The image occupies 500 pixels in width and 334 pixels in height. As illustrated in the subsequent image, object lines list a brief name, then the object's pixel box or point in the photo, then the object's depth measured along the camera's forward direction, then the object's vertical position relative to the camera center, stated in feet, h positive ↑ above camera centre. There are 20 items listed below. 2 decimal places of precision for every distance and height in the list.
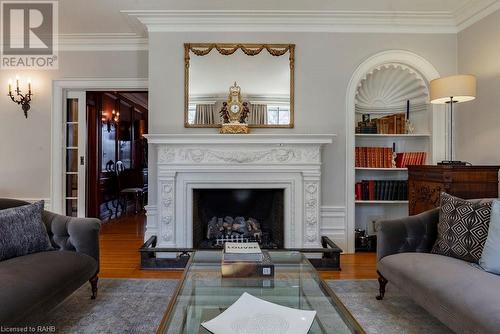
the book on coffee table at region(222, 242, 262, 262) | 6.34 -1.81
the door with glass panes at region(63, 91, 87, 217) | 14.26 +0.34
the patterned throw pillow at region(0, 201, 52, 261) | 6.47 -1.47
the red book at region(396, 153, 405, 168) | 12.55 +0.21
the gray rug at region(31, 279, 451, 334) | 6.48 -3.34
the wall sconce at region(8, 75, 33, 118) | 13.29 +2.78
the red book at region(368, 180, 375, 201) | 12.44 -1.02
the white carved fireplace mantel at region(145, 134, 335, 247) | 11.29 -0.37
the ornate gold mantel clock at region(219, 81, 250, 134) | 11.63 +1.91
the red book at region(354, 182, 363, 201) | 12.44 -1.06
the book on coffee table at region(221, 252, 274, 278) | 6.17 -2.05
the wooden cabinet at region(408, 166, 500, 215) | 9.43 -0.47
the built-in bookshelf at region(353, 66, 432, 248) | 12.41 +1.09
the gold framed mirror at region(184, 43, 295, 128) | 11.95 +3.12
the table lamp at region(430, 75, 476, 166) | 9.52 +2.34
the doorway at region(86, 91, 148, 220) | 16.92 +0.61
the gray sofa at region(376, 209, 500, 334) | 4.80 -2.06
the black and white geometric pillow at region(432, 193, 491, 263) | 6.48 -1.35
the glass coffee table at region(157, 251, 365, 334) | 4.53 -2.26
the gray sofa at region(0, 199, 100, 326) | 4.95 -2.01
